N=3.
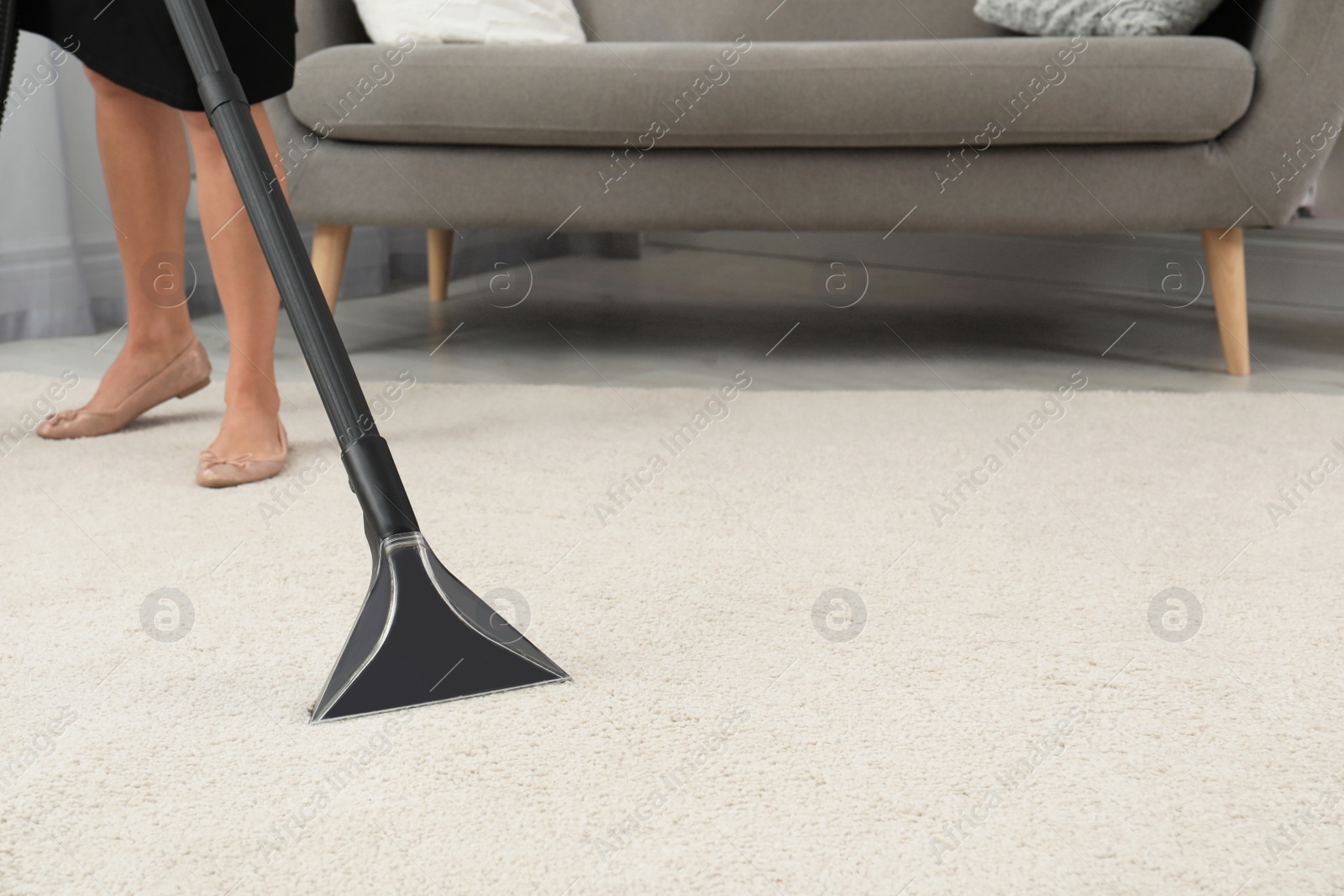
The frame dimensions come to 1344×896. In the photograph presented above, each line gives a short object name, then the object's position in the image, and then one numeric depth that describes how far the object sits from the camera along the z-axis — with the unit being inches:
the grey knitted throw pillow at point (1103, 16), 168.4
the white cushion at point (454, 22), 170.7
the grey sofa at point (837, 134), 161.7
